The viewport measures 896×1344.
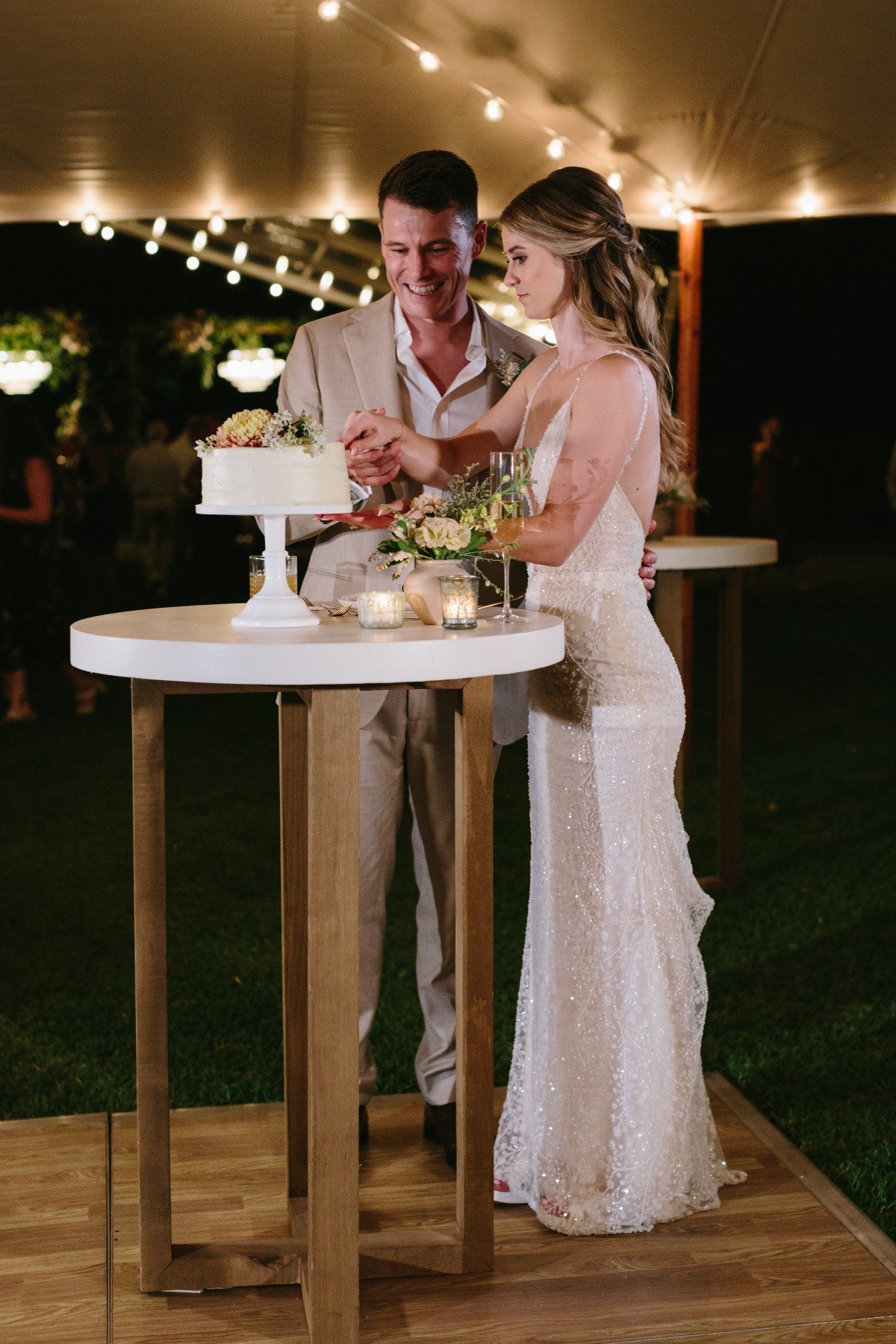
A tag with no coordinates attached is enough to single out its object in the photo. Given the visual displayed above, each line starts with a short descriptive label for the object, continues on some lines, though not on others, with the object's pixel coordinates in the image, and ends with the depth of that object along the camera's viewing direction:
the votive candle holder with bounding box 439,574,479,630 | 2.36
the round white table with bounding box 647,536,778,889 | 5.02
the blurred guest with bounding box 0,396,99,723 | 7.18
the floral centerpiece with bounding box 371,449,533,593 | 2.44
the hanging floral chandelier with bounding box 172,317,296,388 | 21.11
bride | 2.76
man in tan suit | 2.99
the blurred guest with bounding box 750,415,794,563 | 14.17
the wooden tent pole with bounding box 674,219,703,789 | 6.39
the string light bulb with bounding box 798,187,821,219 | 6.66
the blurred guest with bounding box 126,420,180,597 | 13.75
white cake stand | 2.34
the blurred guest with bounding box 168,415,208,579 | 14.08
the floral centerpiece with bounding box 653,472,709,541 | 5.07
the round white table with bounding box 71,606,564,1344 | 2.15
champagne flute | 2.53
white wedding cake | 2.32
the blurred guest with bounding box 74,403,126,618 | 9.39
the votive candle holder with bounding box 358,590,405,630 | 2.34
